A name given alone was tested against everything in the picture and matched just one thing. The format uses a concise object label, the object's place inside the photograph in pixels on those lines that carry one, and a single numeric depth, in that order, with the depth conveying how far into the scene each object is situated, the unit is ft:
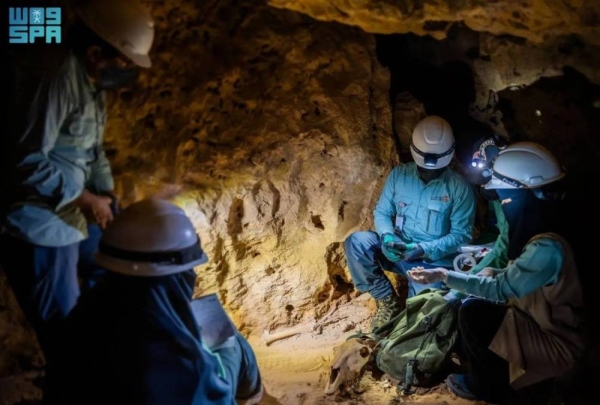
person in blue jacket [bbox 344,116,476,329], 17.80
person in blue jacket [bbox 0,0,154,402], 10.57
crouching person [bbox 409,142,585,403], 12.69
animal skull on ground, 15.46
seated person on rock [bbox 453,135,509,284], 19.15
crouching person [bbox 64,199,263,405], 8.36
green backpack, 14.90
